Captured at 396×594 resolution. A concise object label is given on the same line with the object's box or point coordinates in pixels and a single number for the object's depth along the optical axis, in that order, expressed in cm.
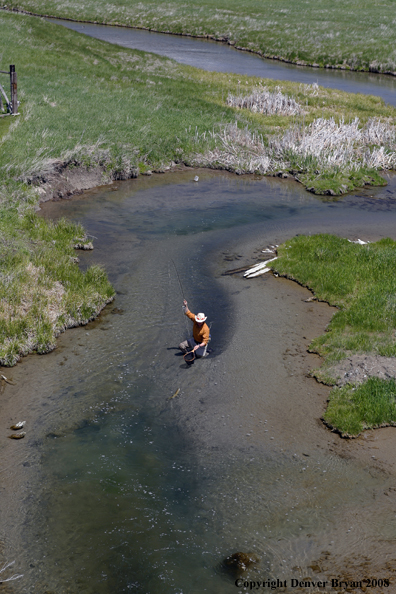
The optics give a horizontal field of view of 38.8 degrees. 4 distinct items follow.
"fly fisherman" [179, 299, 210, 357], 1719
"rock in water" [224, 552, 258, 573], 1070
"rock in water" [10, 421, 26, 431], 1422
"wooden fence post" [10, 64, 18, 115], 3544
